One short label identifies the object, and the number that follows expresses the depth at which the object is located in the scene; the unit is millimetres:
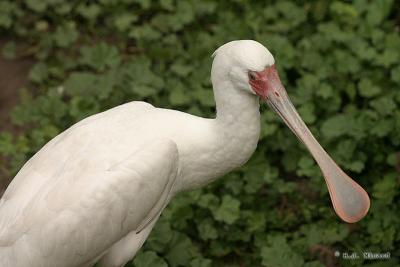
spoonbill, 5852
